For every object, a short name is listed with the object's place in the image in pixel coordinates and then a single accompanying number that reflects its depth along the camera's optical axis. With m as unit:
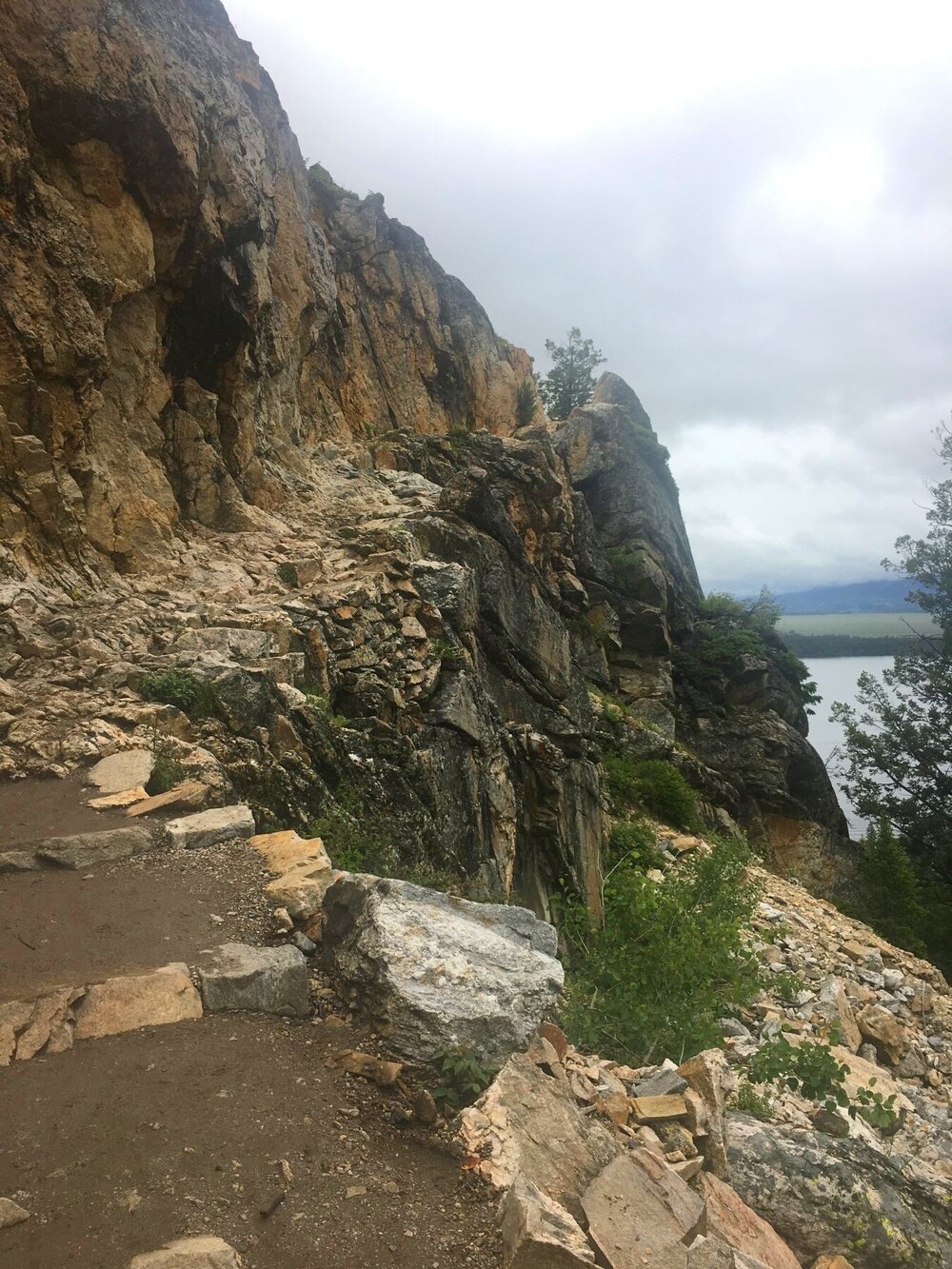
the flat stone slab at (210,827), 5.67
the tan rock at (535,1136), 3.07
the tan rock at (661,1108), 3.83
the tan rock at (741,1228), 3.25
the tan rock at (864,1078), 6.54
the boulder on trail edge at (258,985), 3.95
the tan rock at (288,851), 5.38
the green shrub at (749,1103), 4.57
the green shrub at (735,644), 29.30
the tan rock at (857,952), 13.74
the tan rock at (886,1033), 9.61
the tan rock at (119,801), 6.00
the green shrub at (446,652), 11.43
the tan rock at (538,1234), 2.51
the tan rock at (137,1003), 3.62
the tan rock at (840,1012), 9.09
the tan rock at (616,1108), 3.71
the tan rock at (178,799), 6.03
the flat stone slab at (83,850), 5.17
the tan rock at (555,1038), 4.11
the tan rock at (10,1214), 2.42
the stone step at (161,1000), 3.46
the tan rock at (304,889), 4.79
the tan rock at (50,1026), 3.39
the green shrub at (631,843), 16.39
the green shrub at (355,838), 6.68
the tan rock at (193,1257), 2.31
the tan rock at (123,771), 6.34
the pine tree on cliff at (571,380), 41.16
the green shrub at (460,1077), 3.43
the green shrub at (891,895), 18.59
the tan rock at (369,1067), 3.48
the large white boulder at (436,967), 3.66
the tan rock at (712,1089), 3.79
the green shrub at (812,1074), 4.87
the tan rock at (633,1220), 2.68
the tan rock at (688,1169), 3.47
